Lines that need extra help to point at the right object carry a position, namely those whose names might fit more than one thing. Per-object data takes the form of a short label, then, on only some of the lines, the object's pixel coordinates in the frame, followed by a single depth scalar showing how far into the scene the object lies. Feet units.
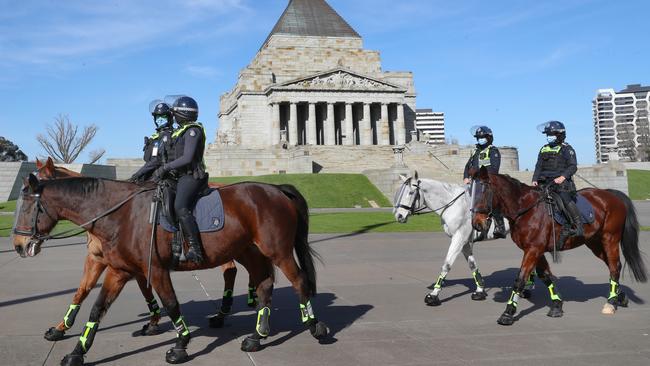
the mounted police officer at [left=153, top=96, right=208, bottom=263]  22.98
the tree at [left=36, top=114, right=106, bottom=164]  234.58
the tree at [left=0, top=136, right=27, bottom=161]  236.82
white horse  34.06
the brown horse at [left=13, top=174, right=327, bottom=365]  21.97
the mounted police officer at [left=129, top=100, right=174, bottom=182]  26.53
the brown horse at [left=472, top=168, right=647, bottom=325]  28.96
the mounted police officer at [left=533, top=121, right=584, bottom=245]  30.22
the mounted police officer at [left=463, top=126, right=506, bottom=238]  36.04
